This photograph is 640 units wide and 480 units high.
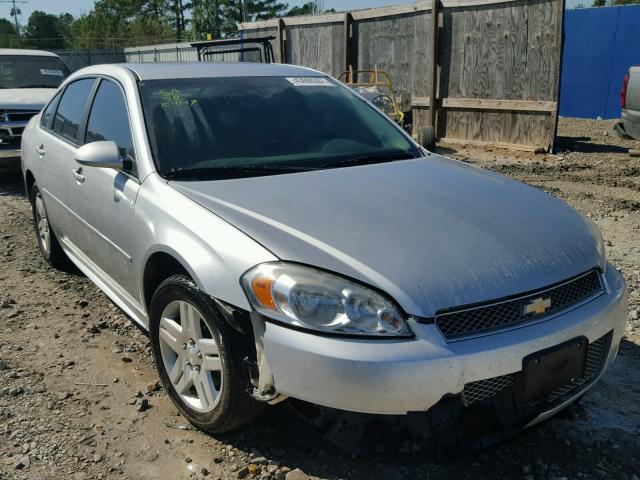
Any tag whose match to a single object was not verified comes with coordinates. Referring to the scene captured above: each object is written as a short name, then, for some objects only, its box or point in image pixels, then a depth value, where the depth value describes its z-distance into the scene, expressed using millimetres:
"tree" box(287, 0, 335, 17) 64006
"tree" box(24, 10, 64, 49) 80062
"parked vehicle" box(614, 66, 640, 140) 8945
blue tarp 13875
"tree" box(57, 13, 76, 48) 94462
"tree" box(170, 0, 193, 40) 63438
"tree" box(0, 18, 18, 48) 52431
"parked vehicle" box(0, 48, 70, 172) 8141
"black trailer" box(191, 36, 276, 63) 8796
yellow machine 10391
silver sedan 2150
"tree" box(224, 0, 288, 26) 58438
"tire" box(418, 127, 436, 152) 4816
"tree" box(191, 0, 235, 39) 52812
